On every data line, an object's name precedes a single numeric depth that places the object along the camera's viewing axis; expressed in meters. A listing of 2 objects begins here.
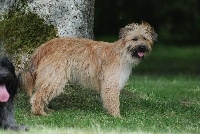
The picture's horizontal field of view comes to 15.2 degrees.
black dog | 9.98
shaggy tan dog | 11.95
